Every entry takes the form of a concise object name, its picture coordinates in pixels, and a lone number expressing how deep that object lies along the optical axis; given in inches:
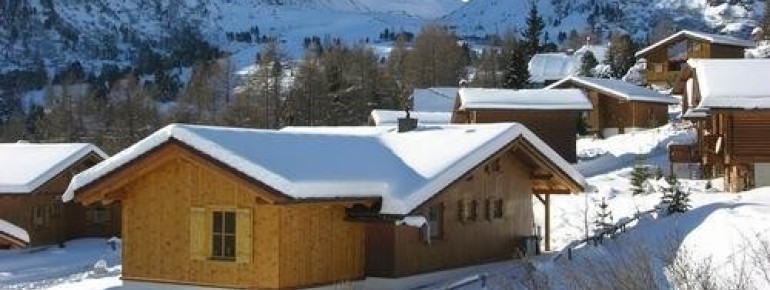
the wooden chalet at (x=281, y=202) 751.1
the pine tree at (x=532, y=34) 3254.4
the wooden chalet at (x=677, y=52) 2760.8
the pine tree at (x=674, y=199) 1066.7
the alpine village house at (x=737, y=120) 1299.2
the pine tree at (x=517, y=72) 2596.0
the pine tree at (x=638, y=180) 1338.6
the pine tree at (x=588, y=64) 3314.5
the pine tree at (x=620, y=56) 3257.9
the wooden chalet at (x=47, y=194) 1467.8
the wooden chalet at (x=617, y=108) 2330.2
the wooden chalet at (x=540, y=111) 1870.1
